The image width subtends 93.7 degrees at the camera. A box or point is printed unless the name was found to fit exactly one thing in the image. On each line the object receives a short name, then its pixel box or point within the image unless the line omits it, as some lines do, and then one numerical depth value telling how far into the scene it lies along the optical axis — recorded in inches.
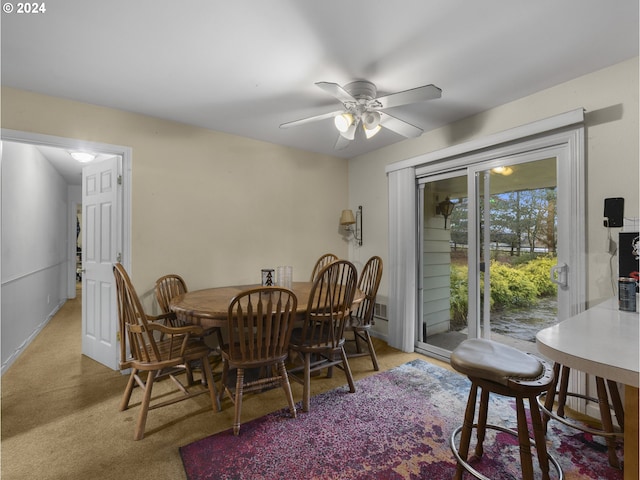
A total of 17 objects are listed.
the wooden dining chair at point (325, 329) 86.8
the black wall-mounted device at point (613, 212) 76.6
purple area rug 62.4
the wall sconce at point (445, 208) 127.1
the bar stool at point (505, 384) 49.4
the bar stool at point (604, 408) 62.2
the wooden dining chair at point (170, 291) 104.1
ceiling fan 79.4
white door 110.0
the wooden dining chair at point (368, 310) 111.2
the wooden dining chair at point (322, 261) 147.8
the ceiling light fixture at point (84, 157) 117.7
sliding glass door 94.9
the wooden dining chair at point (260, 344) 74.0
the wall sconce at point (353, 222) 156.9
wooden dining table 79.4
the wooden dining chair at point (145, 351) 73.7
